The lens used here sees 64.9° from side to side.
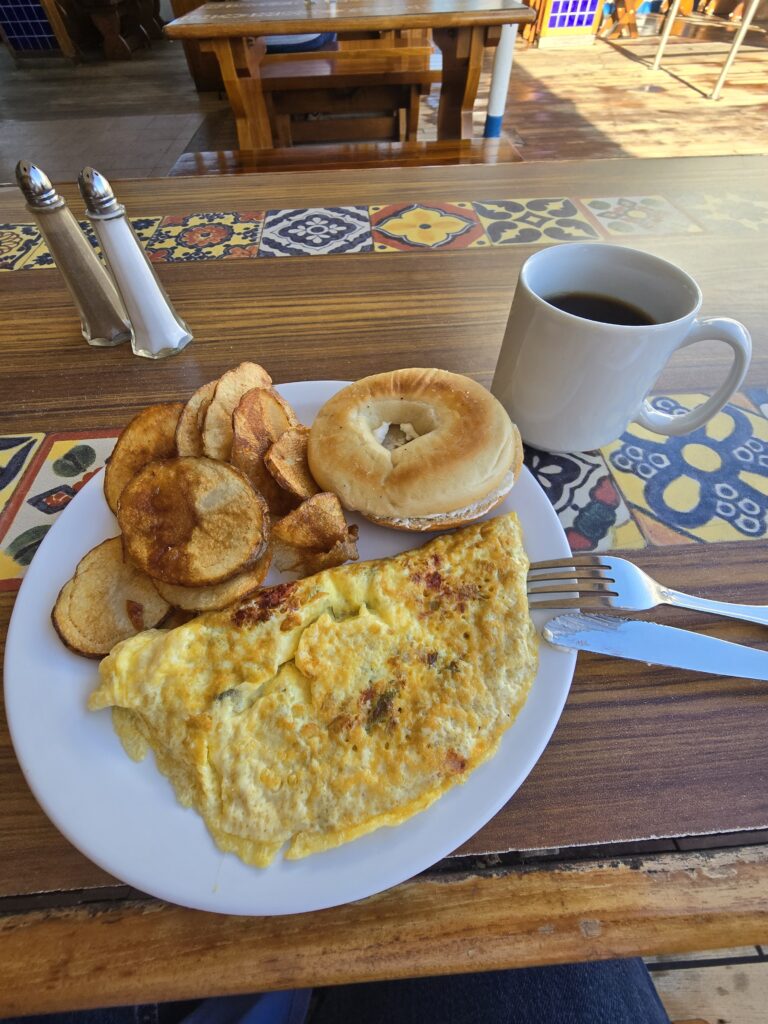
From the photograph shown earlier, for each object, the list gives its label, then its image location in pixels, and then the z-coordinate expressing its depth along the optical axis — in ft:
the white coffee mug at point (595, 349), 0.98
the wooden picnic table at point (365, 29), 3.23
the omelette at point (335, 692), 0.77
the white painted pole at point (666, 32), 6.10
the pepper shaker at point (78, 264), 1.25
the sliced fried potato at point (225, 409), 1.02
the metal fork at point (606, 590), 0.91
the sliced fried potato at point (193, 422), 1.04
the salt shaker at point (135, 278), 1.24
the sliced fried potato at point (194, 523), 0.89
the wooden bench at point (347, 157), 2.42
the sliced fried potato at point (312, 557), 0.97
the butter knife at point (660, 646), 0.85
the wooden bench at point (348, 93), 3.76
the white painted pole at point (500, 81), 4.68
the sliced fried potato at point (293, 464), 0.98
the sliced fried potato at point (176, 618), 0.97
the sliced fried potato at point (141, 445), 1.01
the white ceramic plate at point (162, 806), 0.68
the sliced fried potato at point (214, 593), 0.91
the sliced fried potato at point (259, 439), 0.99
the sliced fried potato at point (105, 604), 0.87
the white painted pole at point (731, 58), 5.55
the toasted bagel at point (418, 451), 0.96
